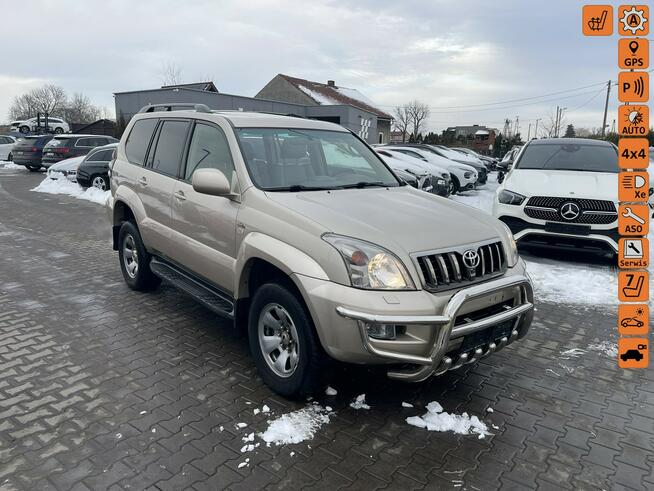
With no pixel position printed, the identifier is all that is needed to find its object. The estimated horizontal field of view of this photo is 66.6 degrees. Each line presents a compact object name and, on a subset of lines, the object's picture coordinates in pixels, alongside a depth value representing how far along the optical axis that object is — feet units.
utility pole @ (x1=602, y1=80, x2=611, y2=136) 164.17
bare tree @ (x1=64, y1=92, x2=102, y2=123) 284.61
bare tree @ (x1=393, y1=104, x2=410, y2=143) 269.23
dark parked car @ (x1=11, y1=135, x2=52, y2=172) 77.05
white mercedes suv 22.66
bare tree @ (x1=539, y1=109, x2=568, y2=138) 239.50
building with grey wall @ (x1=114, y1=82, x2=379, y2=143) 93.66
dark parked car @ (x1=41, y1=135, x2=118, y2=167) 67.41
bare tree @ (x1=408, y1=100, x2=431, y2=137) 269.97
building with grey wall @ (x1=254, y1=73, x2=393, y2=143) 144.46
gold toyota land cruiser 9.77
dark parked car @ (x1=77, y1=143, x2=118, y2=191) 49.85
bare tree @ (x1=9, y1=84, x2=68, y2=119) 287.42
